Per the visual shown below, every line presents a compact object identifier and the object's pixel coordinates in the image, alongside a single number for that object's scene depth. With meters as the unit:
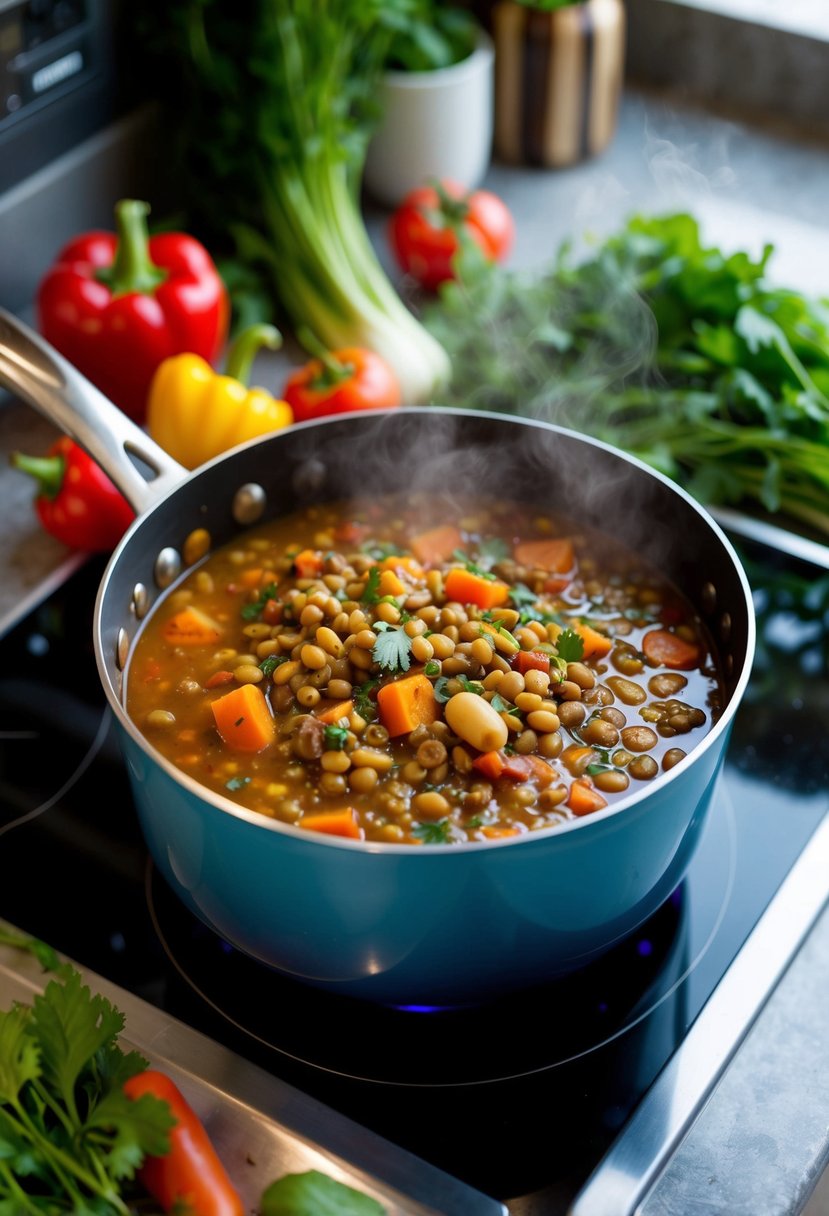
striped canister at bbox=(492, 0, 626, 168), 0.91
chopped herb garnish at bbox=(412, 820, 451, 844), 0.60
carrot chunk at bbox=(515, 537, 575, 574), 0.71
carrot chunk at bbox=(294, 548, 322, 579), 0.69
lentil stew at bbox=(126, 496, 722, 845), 0.61
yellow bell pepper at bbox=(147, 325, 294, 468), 0.77
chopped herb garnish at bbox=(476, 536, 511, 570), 0.70
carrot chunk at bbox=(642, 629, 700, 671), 0.67
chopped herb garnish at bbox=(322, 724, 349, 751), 0.61
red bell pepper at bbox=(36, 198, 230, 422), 0.81
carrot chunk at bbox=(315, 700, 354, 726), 0.62
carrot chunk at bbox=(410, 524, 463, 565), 0.71
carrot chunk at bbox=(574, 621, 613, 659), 0.66
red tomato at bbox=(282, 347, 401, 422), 0.79
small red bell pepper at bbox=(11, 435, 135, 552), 0.74
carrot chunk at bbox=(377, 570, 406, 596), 0.66
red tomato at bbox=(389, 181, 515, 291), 0.87
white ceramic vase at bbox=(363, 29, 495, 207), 0.89
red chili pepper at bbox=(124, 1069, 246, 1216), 0.55
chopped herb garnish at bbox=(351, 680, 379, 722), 0.62
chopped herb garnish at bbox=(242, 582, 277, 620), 0.68
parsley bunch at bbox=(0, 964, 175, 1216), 0.54
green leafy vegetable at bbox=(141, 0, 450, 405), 0.83
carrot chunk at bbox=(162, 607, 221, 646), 0.67
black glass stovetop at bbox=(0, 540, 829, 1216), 0.59
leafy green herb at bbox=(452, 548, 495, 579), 0.67
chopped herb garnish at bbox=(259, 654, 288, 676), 0.65
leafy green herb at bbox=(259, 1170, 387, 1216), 0.54
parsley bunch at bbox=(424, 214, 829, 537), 0.77
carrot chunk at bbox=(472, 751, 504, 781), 0.61
